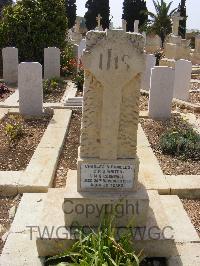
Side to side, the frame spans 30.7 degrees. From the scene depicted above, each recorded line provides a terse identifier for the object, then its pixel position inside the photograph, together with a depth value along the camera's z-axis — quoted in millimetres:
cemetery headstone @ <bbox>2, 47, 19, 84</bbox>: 11108
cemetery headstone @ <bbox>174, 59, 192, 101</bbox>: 9148
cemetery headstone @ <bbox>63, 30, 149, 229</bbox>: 2959
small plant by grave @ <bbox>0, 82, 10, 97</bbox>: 9582
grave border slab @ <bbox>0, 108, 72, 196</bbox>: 4352
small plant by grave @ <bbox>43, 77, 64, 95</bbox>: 9896
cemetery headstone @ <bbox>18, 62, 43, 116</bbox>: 7148
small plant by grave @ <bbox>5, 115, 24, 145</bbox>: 5844
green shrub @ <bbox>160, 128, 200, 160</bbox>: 5516
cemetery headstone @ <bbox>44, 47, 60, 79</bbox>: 11344
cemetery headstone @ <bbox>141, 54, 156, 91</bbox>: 10600
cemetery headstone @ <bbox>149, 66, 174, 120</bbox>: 7094
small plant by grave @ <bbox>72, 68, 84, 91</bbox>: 9820
